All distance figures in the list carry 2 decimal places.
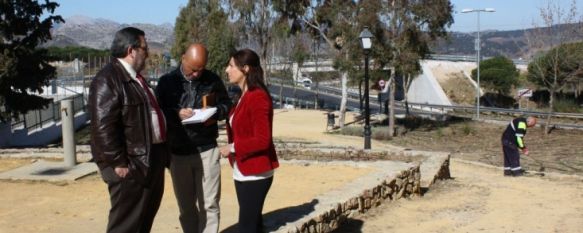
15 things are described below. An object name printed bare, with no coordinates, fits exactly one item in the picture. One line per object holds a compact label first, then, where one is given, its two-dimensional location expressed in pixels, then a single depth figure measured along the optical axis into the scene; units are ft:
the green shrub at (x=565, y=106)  123.03
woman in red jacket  14.20
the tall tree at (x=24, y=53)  60.03
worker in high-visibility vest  40.75
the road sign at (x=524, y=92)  122.62
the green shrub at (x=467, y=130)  91.55
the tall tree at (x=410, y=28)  91.15
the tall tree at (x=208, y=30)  157.48
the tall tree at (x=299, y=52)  164.64
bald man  15.61
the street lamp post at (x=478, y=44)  130.82
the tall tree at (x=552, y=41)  100.71
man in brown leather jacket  12.50
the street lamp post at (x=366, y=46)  53.70
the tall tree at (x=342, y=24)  92.94
